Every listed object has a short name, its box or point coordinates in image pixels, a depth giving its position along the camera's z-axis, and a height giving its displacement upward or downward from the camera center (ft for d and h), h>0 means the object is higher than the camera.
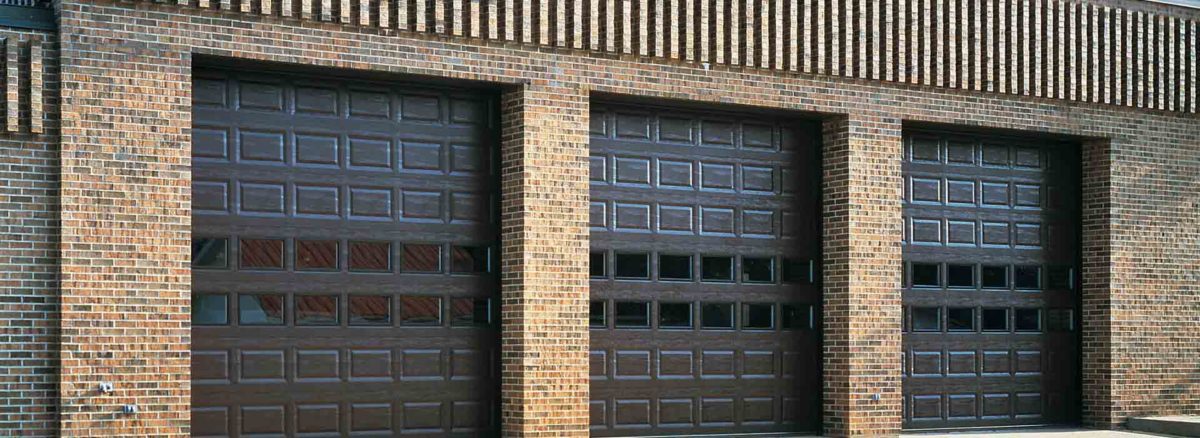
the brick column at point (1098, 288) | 65.16 -3.43
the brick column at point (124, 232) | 43.24 -0.67
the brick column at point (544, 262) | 51.67 -1.82
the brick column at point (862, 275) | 59.00 -2.62
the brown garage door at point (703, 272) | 55.47 -2.43
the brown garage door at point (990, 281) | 62.75 -3.10
